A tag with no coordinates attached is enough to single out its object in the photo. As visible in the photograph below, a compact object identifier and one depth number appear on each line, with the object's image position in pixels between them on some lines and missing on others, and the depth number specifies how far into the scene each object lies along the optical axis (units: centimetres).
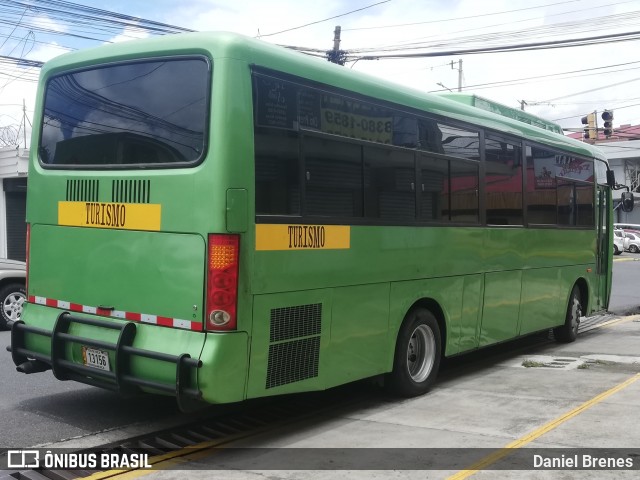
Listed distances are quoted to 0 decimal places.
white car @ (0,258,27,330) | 1060
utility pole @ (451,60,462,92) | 4369
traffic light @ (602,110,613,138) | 2376
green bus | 496
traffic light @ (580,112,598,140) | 2628
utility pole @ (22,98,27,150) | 1827
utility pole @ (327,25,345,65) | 1923
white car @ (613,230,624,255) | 4248
